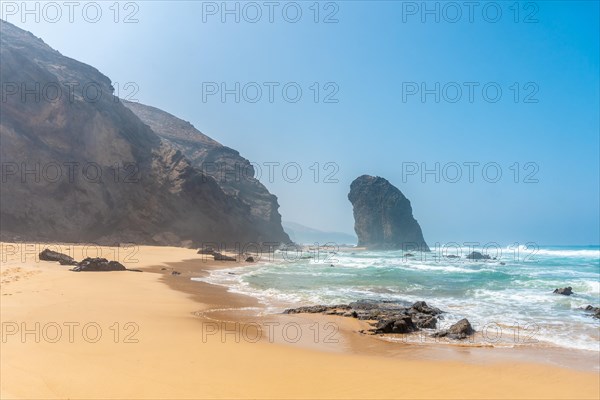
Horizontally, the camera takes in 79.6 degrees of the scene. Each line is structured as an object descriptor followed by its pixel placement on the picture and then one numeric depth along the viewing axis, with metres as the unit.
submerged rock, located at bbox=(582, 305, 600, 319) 12.77
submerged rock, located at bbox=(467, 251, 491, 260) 54.85
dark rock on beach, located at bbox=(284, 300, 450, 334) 9.91
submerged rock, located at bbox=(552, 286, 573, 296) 17.77
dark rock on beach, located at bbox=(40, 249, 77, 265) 18.94
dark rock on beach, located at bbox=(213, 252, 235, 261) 36.18
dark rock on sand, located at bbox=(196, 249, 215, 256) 40.78
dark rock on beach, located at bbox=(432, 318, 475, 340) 9.41
